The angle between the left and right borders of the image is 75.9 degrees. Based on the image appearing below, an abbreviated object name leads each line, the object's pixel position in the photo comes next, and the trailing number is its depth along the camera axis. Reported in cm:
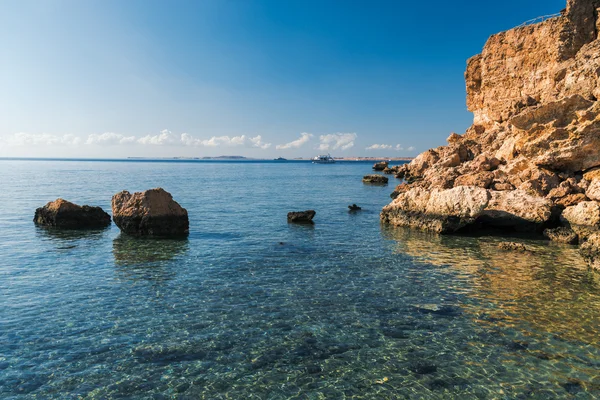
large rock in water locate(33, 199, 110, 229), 2725
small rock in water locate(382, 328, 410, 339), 1105
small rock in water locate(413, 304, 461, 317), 1264
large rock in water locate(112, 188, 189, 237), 2462
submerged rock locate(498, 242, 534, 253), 2052
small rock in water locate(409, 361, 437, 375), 927
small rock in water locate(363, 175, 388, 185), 7636
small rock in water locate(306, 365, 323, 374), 926
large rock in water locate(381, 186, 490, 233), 2477
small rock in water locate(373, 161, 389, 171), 12850
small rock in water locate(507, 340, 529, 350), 1037
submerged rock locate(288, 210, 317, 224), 3051
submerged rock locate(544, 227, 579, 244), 2180
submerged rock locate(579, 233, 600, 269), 1739
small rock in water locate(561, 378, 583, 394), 851
